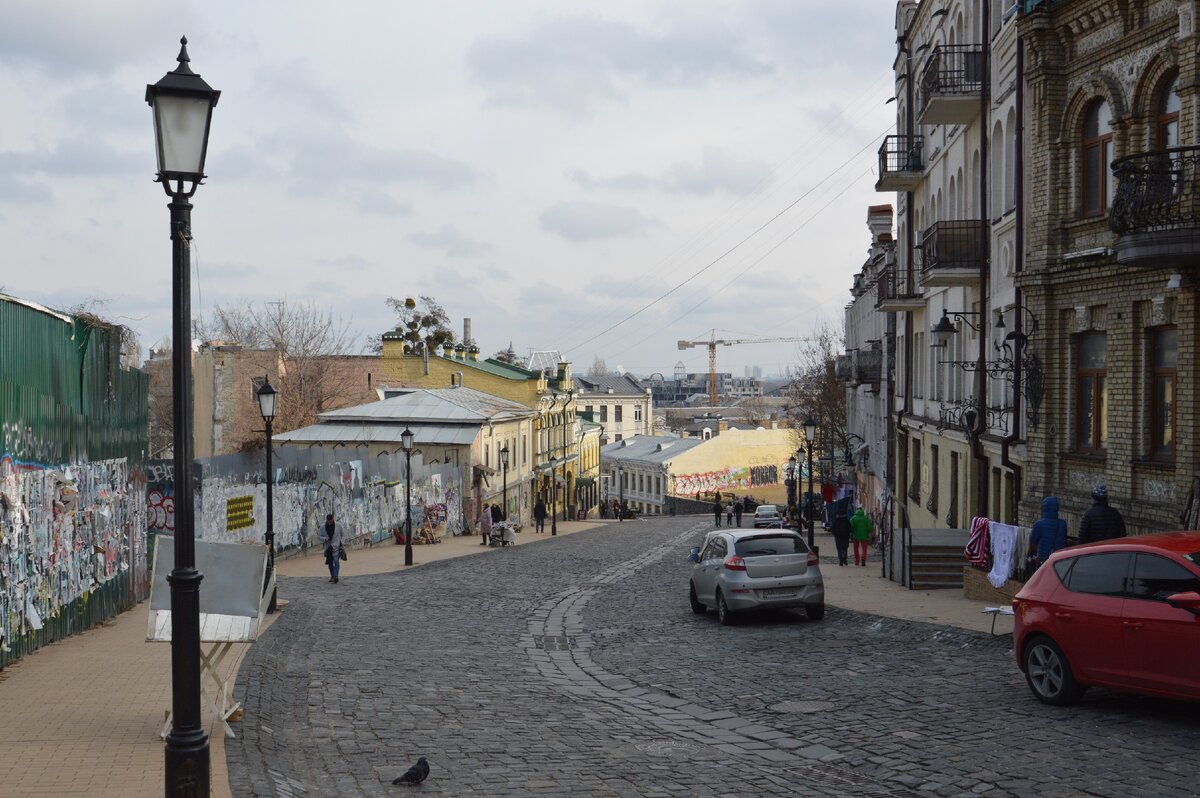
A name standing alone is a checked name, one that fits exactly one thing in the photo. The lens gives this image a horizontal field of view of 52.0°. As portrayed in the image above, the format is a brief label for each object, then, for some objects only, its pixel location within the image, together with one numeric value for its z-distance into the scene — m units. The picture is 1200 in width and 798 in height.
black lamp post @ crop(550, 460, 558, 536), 63.52
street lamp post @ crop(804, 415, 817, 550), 33.28
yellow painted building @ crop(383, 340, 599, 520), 68.62
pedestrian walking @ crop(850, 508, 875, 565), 28.11
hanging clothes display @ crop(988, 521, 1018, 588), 18.06
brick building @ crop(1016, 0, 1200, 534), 15.27
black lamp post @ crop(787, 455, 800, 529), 60.54
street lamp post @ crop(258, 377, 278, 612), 21.12
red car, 9.54
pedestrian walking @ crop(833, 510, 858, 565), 28.86
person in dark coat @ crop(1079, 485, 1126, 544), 14.02
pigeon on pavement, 8.79
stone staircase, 21.44
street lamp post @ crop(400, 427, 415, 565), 31.19
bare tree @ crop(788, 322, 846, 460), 62.53
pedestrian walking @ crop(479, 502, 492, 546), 40.31
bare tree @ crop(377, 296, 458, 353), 82.56
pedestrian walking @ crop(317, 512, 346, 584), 26.31
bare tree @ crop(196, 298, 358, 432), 64.81
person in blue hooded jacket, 15.31
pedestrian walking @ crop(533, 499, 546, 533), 51.97
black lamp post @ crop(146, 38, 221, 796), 7.32
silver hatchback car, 18.16
